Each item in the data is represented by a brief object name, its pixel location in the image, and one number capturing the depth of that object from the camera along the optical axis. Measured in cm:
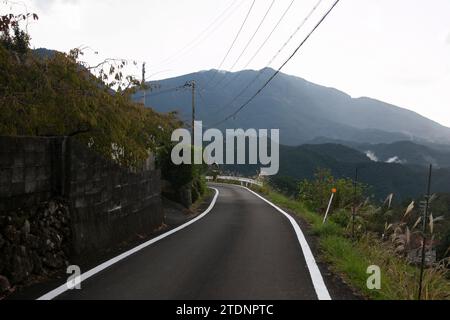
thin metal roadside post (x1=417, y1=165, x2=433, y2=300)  515
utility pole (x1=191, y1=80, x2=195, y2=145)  3270
